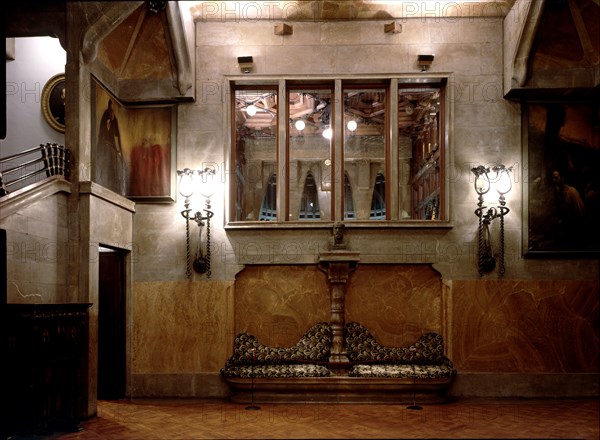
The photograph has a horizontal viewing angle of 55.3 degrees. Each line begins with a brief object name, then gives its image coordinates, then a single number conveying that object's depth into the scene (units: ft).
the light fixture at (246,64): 29.58
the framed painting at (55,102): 33.68
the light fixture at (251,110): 30.60
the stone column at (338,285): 28.40
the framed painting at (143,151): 29.27
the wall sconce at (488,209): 28.58
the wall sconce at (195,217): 29.07
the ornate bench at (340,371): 26.91
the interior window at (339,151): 29.81
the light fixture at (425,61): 29.32
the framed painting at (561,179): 28.73
